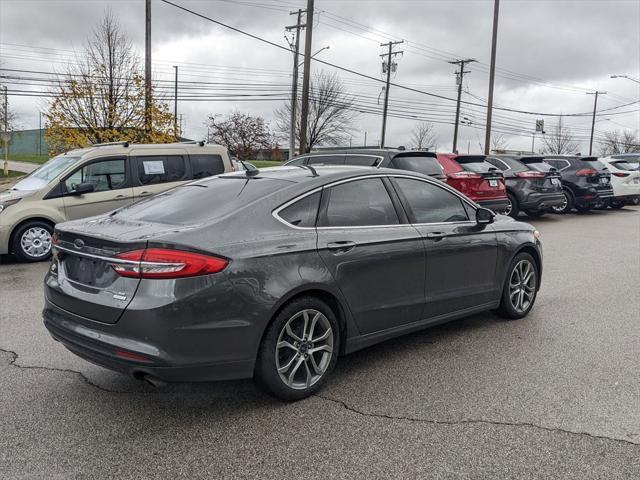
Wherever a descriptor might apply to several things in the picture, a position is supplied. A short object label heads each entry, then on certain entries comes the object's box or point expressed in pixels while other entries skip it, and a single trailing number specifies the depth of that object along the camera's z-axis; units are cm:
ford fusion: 329
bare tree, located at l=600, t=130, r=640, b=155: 8475
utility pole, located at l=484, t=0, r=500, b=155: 2815
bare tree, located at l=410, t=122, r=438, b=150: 8200
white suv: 1794
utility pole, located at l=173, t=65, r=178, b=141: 2141
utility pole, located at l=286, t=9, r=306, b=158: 2966
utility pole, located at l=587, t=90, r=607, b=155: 6191
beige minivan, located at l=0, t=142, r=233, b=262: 884
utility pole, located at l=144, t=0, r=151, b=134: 2048
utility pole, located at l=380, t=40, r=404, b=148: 4384
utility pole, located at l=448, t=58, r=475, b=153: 4466
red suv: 1220
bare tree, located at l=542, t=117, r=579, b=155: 8725
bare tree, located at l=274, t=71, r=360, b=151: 6050
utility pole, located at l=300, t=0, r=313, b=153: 2061
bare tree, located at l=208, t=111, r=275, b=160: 6656
